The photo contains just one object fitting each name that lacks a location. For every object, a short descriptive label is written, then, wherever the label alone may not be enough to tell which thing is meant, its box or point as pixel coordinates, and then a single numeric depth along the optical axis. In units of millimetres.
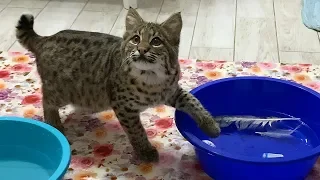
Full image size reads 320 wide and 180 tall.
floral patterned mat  1615
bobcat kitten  1490
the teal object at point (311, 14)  2617
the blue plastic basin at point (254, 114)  1421
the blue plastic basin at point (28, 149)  1533
